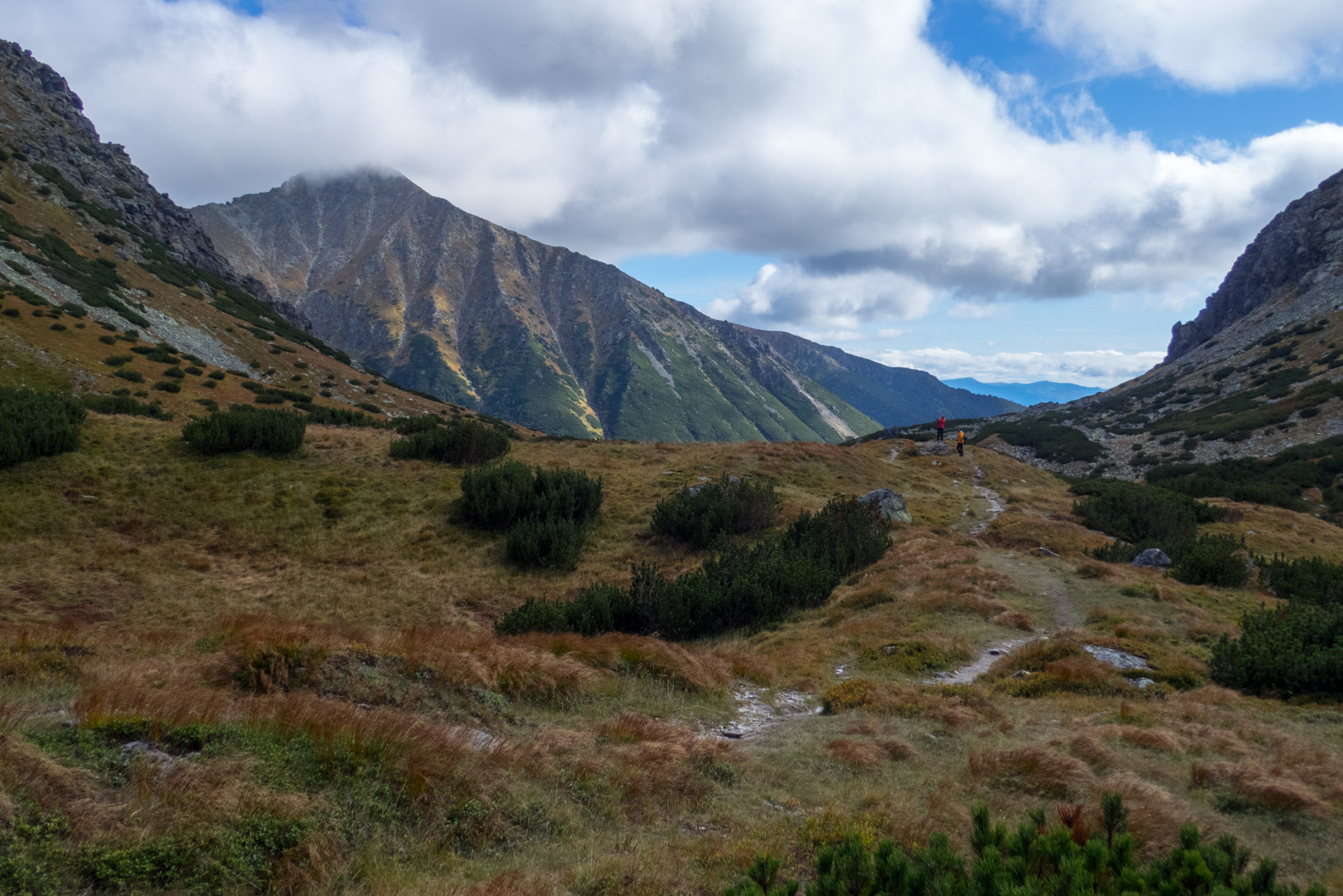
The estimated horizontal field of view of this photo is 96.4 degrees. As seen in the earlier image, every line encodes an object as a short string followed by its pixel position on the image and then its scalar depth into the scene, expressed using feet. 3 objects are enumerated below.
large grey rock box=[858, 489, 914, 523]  86.30
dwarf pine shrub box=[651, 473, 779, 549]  72.95
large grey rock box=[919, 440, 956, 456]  164.66
